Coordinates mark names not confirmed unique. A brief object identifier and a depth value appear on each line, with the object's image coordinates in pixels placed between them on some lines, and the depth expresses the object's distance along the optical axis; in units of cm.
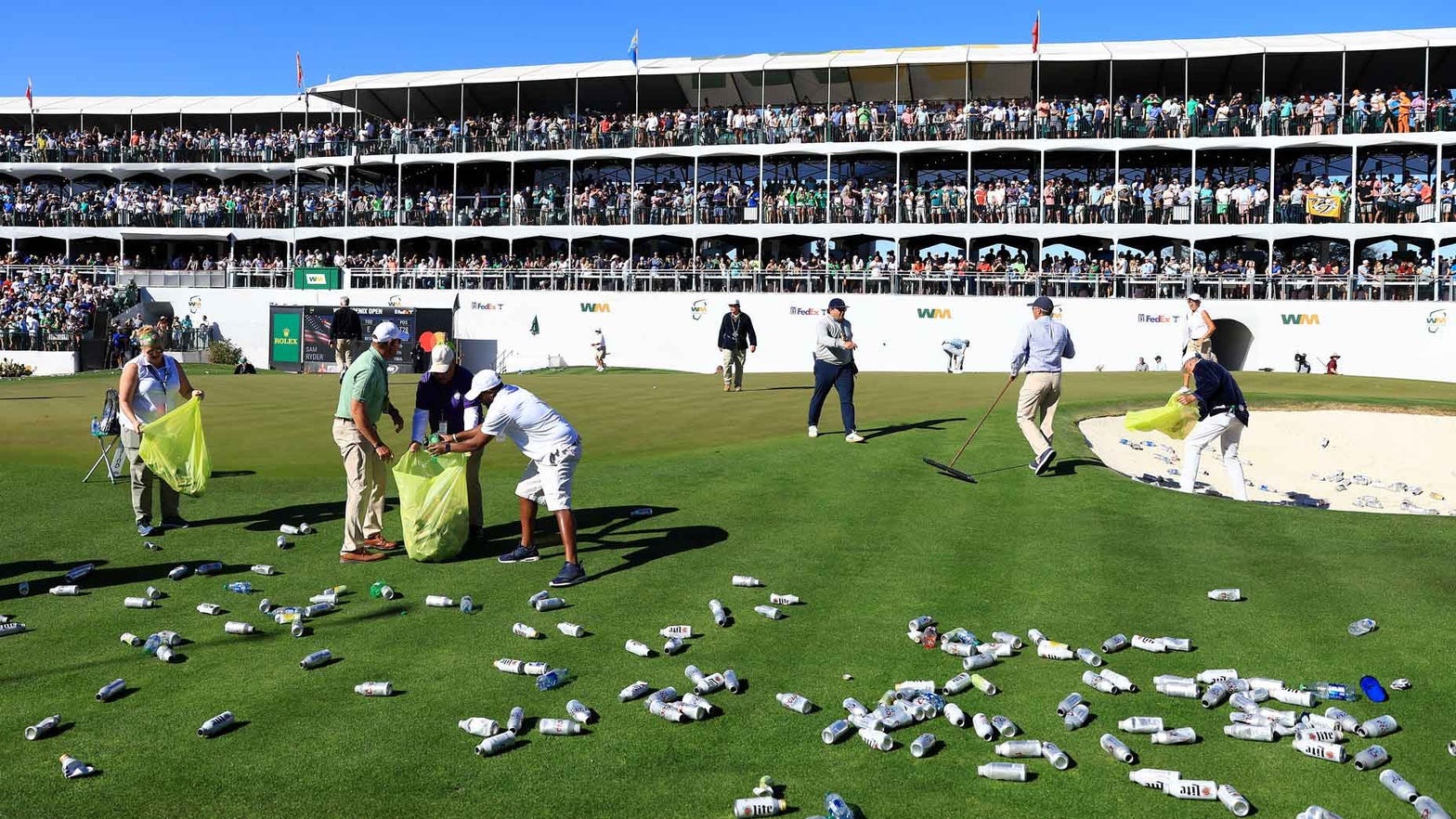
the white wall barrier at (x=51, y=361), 4388
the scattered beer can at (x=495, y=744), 651
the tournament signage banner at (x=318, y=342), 4531
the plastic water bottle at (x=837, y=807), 572
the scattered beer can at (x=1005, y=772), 626
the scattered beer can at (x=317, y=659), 798
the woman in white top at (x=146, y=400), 1215
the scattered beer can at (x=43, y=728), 667
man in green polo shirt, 1105
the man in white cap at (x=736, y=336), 2353
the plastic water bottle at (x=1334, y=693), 735
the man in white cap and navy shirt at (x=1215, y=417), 1380
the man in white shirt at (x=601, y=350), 4216
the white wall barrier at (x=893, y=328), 3778
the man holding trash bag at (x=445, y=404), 1129
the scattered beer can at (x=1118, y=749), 648
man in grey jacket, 1678
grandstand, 4362
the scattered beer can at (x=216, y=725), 673
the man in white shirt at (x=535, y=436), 1026
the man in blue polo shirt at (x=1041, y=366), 1485
